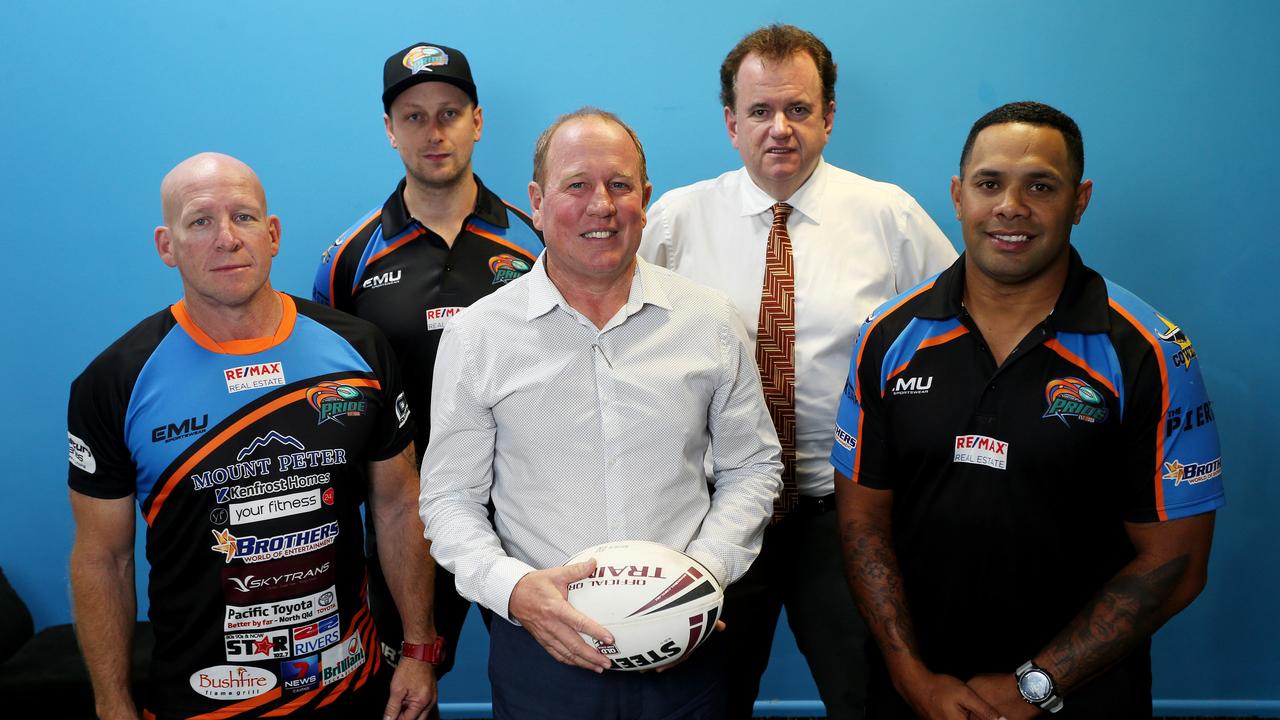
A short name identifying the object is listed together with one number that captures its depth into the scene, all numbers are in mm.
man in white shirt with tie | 2352
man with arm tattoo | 1835
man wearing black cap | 2510
